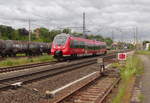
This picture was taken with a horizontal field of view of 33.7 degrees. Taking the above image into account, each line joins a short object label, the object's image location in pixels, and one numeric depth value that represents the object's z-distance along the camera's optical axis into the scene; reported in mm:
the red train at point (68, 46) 28288
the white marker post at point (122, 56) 17611
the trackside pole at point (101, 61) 16266
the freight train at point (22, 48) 33703
